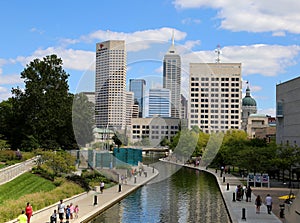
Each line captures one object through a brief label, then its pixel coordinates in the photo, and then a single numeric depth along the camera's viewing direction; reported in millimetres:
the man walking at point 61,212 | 24766
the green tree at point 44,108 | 58094
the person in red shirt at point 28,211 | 23344
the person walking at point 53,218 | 23984
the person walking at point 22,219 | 21516
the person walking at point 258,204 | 29438
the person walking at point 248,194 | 34969
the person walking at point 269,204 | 29645
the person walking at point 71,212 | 25612
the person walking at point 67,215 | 24952
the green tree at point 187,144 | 78325
